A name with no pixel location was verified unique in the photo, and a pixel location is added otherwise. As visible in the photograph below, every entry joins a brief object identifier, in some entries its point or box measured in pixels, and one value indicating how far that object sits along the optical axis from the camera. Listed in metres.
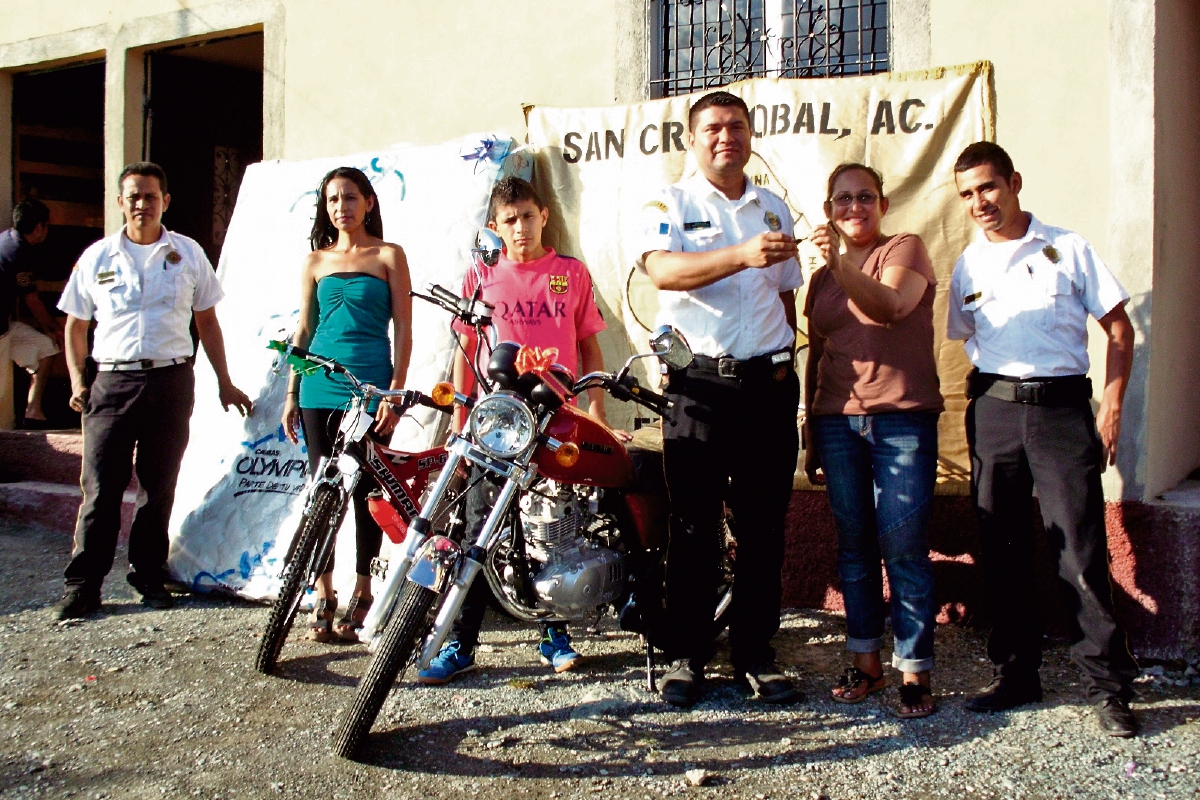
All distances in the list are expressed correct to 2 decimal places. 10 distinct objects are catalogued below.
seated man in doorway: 6.73
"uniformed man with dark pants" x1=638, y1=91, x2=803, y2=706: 3.54
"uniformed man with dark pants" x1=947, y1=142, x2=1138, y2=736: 3.38
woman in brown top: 3.49
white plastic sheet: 5.04
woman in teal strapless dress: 4.20
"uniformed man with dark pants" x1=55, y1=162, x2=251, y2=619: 4.81
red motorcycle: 3.10
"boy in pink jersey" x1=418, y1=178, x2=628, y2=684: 4.21
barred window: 4.98
